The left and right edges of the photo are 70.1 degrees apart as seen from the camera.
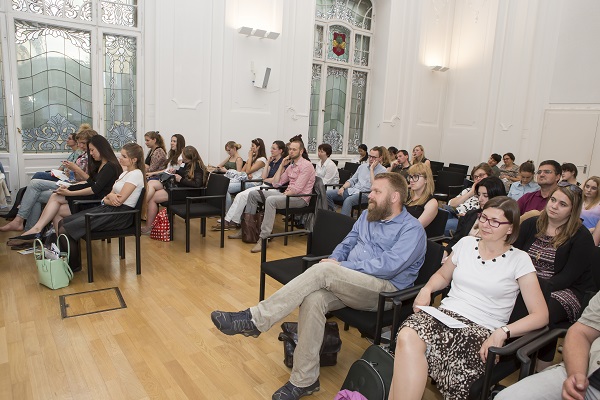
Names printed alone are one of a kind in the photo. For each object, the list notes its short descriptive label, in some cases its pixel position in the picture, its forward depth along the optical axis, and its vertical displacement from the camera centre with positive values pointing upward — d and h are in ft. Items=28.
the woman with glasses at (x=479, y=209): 11.35 -2.05
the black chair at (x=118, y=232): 12.35 -3.54
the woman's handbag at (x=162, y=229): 17.17 -4.45
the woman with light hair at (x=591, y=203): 12.29 -1.78
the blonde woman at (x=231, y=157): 22.45 -1.88
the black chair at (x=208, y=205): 15.96 -3.37
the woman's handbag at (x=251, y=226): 17.42 -4.20
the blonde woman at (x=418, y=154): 25.54 -1.32
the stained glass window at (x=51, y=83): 20.40 +1.35
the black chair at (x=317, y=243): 10.02 -2.89
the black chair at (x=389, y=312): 7.63 -3.32
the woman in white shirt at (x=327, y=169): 21.57 -2.10
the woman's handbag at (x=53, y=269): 11.91 -4.38
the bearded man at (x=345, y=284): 7.84 -2.93
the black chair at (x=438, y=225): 12.25 -2.62
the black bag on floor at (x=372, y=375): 6.79 -3.93
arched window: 29.19 +3.78
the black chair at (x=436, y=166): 28.68 -2.20
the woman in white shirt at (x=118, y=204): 12.62 -2.75
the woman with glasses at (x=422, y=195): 12.15 -1.82
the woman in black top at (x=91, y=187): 13.85 -2.45
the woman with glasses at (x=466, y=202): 13.33 -2.17
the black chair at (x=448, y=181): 21.61 -2.43
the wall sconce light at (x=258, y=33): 24.00 +5.06
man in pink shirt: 16.63 -2.60
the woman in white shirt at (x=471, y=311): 6.48 -2.88
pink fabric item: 6.70 -4.17
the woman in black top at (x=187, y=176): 17.44 -2.36
